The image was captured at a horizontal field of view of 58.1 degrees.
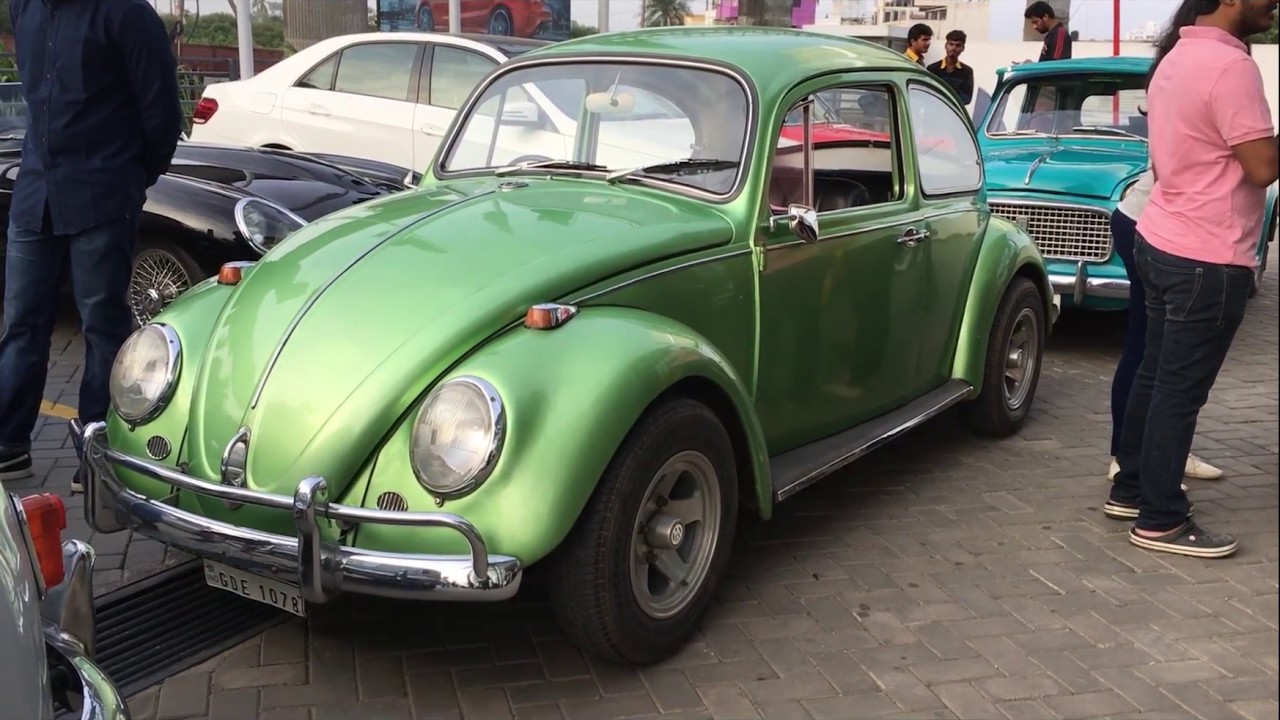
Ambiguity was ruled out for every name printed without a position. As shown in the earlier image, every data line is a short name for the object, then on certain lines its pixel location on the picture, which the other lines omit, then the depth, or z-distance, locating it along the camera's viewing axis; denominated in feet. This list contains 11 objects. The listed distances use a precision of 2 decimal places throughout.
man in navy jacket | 14.38
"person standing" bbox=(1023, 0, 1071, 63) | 35.45
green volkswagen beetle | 9.56
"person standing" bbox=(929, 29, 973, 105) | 36.35
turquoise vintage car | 23.66
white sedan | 28.78
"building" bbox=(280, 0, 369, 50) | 47.26
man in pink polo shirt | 12.30
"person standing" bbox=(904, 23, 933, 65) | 36.65
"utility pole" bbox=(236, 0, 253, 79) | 42.78
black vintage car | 19.43
